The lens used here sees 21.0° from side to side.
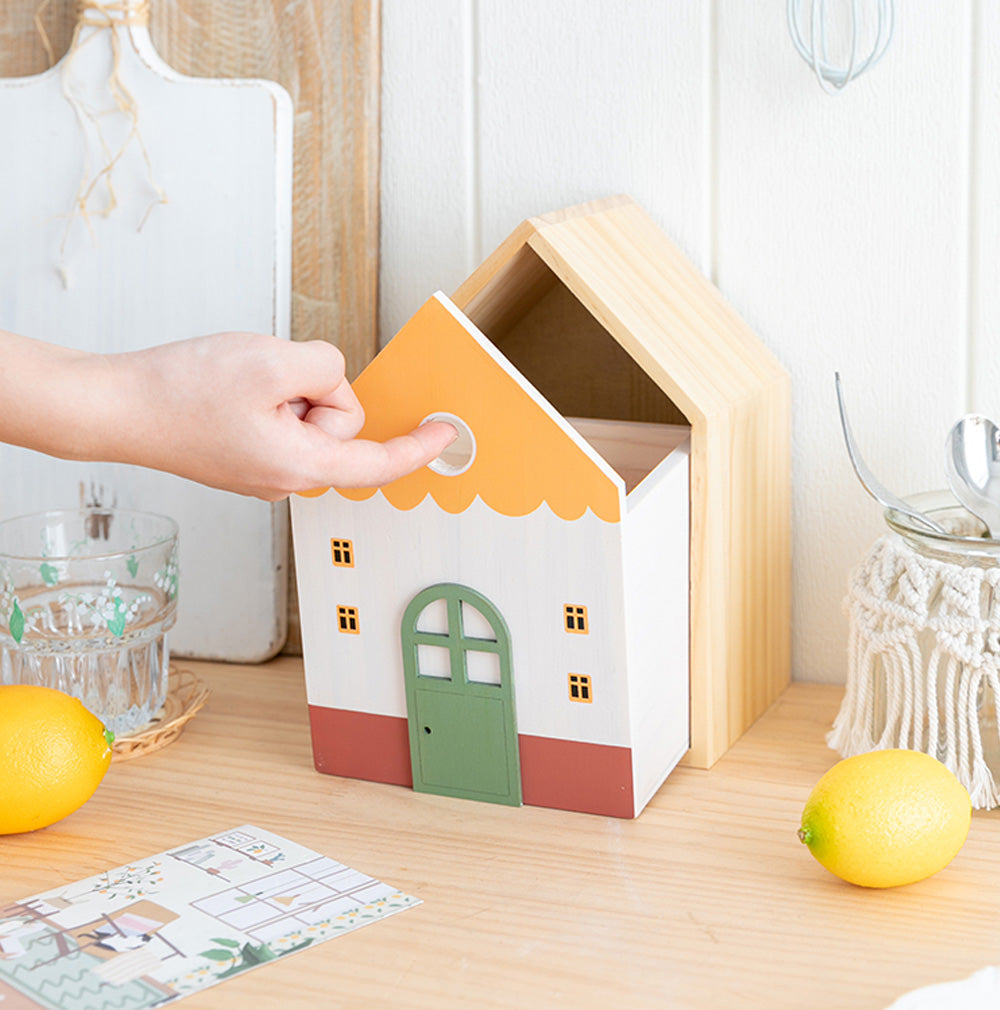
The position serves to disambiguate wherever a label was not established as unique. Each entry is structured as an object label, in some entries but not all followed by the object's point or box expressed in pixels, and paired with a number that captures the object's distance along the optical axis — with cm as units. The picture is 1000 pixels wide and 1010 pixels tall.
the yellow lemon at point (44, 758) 108
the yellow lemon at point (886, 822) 103
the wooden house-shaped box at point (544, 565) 108
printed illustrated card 98
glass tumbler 117
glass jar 108
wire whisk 116
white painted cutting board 126
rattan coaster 117
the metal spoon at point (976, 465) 114
